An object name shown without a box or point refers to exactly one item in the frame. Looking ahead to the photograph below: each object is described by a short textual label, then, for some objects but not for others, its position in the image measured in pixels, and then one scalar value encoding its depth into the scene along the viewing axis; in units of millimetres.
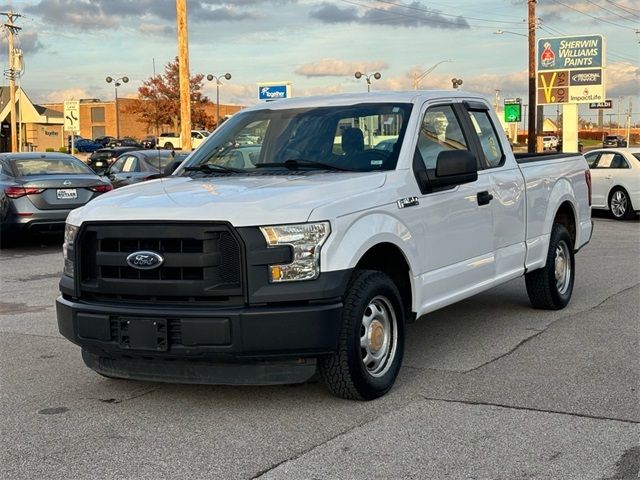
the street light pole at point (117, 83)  69288
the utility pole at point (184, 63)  24484
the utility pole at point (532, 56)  35916
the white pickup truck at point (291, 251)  4887
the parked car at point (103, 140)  82656
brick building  120888
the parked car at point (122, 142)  67162
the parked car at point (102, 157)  33850
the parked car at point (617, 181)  18516
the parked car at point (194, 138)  61894
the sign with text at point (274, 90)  24219
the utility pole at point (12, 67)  51344
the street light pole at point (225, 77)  67125
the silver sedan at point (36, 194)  13711
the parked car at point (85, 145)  78062
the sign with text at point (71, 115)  36750
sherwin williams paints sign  37156
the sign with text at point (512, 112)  38469
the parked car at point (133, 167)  17516
